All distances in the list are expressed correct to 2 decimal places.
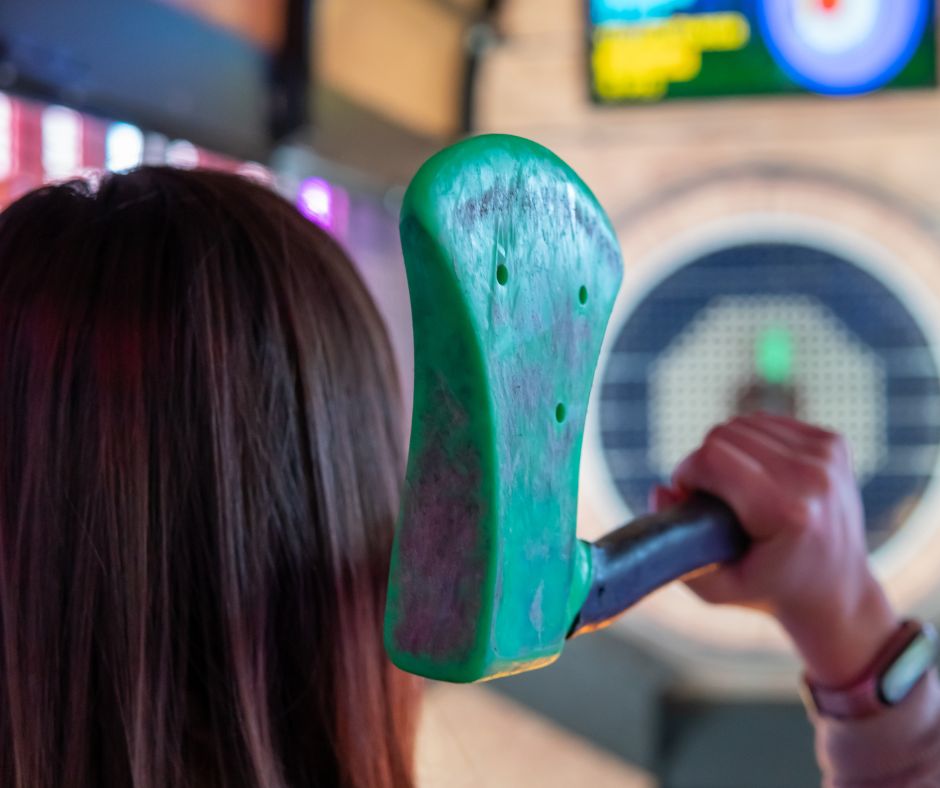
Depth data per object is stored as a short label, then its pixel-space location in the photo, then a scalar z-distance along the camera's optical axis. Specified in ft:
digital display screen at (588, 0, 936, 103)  5.86
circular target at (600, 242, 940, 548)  5.99
